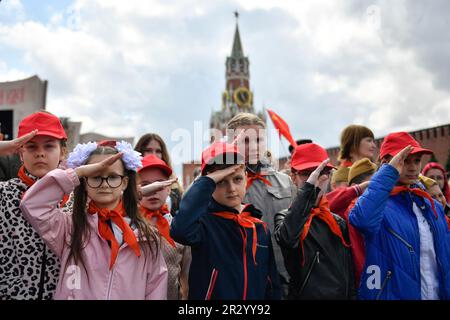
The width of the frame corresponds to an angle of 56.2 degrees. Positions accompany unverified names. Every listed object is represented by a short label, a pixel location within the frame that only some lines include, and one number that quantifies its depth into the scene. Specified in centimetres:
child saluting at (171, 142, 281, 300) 249
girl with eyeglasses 240
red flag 374
